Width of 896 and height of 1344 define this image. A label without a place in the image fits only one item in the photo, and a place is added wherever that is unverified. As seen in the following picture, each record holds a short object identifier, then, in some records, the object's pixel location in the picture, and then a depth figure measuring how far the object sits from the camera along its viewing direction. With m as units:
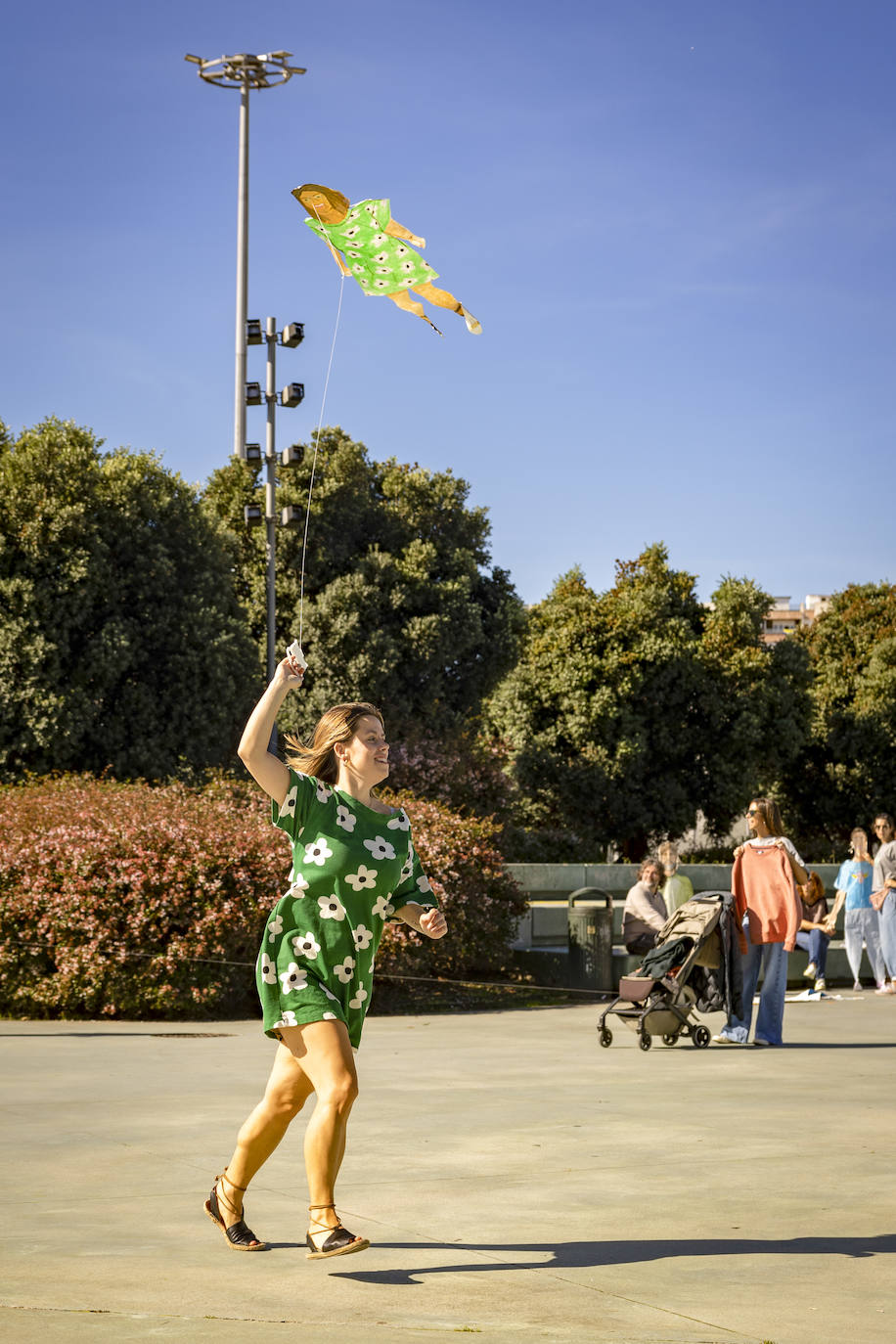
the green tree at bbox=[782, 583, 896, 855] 47.75
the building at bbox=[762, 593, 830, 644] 124.89
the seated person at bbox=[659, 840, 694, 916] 14.79
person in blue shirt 17.20
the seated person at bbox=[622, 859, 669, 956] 14.11
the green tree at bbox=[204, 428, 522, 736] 34.81
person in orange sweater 11.83
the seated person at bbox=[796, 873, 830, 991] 16.55
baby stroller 11.88
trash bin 15.89
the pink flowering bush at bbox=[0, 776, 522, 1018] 13.30
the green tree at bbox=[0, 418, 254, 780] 26.80
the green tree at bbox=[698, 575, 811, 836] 40.56
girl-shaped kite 7.39
